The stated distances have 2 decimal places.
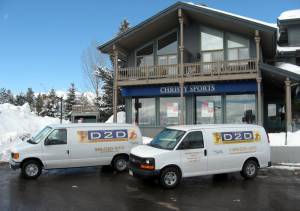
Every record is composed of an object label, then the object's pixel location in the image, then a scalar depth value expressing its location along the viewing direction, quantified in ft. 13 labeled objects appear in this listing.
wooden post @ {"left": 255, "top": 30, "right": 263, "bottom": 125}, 48.59
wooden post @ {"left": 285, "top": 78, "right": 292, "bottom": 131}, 47.14
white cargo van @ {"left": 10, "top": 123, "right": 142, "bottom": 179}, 28.34
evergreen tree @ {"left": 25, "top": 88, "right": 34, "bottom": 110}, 198.12
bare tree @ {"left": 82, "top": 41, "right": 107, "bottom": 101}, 110.22
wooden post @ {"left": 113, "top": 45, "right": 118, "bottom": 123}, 55.67
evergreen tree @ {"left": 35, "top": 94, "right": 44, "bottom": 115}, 151.95
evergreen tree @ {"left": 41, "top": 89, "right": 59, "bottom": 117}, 147.62
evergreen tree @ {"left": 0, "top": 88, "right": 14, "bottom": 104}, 212.72
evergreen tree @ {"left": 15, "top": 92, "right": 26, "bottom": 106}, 191.23
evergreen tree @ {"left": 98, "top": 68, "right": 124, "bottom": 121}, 101.31
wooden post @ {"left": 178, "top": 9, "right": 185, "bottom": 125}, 51.25
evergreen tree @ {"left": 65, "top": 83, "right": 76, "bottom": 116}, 141.10
